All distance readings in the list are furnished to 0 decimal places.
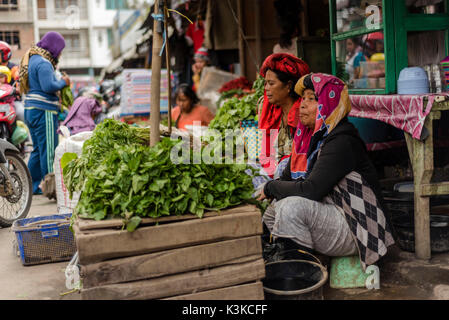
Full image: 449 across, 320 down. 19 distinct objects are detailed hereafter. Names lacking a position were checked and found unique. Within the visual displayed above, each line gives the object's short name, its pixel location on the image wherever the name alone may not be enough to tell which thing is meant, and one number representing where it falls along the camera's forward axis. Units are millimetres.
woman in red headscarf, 3783
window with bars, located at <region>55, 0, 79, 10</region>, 33419
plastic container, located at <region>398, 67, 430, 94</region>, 3572
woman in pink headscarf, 2928
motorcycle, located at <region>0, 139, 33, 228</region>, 5031
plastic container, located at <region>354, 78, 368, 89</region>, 4307
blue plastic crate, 3846
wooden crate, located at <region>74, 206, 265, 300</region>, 2385
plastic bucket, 2845
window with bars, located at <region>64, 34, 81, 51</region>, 38719
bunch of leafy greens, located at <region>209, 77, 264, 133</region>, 4859
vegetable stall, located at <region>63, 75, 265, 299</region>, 2402
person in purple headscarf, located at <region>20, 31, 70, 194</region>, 6242
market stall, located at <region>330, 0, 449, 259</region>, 3385
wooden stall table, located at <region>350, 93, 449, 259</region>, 3299
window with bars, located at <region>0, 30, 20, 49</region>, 24872
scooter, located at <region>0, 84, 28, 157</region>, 6794
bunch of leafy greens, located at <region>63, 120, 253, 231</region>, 2465
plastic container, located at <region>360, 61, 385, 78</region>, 4074
